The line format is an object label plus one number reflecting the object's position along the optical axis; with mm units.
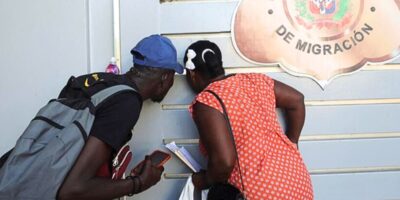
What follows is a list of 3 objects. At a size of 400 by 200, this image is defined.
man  1656
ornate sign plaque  2592
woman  1941
